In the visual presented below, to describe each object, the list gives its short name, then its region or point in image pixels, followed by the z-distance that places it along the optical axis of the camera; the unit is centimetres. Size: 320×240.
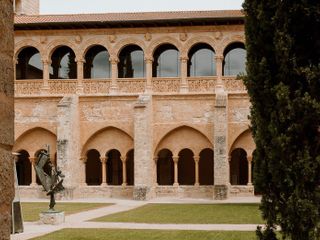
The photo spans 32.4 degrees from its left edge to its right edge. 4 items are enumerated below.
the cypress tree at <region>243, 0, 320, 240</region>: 691
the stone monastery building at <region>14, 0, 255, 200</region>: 2700
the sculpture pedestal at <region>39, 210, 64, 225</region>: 1623
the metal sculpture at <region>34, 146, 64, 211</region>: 1611
